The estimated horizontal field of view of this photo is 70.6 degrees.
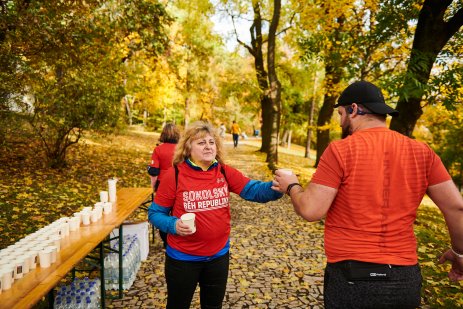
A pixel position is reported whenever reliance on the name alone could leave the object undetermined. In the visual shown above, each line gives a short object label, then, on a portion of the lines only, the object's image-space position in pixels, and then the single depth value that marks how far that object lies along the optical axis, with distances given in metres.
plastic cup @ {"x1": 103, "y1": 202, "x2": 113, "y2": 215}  4.14
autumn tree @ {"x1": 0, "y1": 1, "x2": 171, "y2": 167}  7.82
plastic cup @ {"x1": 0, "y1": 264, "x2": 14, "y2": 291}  2.23
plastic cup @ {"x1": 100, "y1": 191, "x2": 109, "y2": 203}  4.41
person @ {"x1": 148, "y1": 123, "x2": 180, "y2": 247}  5.29
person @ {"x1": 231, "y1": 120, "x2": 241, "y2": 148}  24.77
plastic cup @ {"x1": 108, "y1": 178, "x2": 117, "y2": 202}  4.70
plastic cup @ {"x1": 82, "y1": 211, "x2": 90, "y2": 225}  3.70
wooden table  2.16
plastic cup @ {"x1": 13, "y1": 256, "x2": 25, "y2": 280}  2.40
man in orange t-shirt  1.82
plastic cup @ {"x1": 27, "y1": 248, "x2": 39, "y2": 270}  2.58
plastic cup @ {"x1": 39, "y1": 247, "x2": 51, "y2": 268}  2.61
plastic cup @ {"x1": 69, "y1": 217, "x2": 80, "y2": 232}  3.48
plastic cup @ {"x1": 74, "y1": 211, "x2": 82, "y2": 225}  3.62
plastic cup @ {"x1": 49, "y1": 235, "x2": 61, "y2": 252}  2.88
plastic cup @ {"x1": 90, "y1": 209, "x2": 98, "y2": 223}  3.83
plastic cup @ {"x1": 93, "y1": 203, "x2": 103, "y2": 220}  3.91
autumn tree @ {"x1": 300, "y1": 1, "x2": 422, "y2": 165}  7.68
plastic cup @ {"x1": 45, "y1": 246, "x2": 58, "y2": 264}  2.68
